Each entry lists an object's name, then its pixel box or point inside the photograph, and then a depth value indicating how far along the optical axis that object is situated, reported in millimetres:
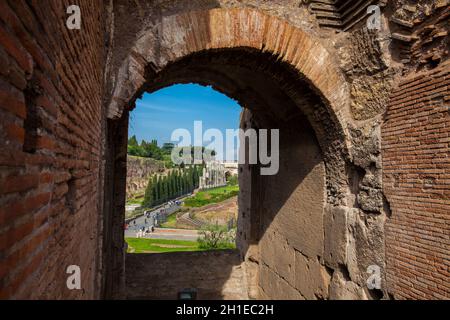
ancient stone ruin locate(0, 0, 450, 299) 1325
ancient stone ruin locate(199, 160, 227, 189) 57062
